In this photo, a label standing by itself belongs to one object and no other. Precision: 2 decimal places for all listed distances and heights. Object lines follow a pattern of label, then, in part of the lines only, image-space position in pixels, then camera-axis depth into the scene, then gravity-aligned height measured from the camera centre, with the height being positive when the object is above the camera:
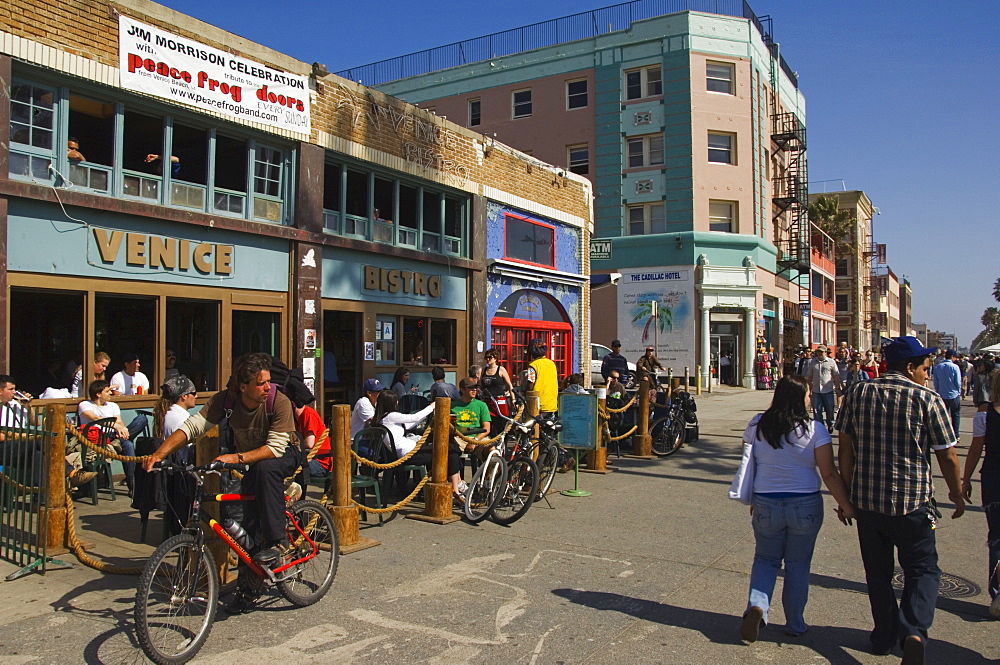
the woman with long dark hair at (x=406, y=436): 8.25 -0.89
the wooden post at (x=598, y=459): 11.26 -1.55
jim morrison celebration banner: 10.23 +4.00
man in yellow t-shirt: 11.02 -0.39
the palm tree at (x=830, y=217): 51.06 +9.16
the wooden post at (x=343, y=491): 6.77 -1.22
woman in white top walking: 4.58 -0.86
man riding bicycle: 5.02 -0.60
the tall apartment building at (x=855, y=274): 59.31 +6.37
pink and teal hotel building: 31.36 +8.36
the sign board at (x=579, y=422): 9.86 -0.88
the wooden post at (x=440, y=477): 8.02 -1.29
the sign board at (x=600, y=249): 21.81 +2.97
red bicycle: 4.31 -1.39
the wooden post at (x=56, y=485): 6.25 -1.08
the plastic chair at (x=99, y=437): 8.24 -0.90
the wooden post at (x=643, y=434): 12.80 -1.34
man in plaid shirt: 4.32 -0.76
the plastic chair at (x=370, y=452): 7.84 -1.07
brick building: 9.49 +2.25
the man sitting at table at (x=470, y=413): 8.84 -0.69
